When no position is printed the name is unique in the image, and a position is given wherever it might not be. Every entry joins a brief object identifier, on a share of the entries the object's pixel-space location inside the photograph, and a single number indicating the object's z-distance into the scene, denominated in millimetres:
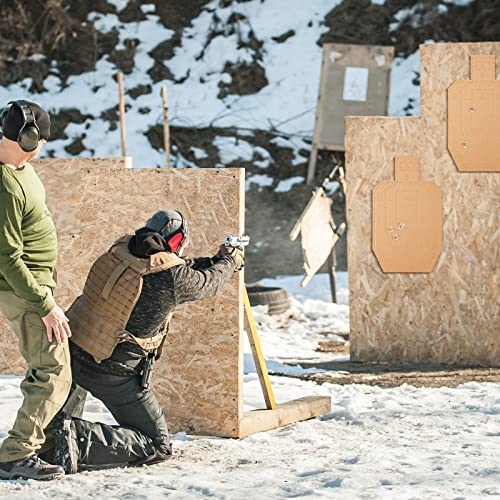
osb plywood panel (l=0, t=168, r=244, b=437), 11430
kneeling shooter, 9406
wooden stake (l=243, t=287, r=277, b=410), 11883
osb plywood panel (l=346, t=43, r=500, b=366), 16734
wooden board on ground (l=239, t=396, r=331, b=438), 11648
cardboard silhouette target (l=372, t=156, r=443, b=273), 16812
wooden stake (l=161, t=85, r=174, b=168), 28209
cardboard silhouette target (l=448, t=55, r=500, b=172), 16641
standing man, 8602
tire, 22234
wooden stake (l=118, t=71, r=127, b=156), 26984
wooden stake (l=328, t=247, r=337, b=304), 23906
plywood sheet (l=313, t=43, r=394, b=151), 30828
